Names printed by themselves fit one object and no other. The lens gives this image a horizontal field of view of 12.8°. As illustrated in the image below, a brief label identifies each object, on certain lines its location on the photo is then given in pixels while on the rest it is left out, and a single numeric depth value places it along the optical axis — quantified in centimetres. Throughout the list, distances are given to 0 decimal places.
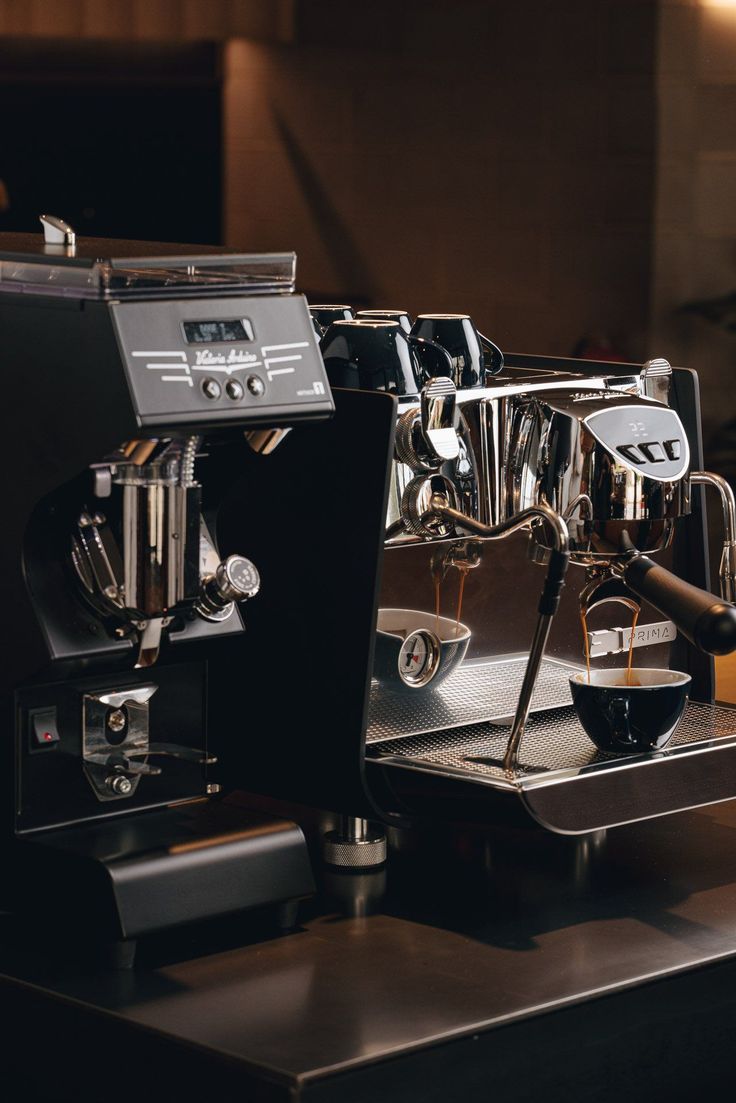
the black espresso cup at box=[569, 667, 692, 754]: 235
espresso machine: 229
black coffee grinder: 212
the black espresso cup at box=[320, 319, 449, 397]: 234
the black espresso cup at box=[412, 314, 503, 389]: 245
